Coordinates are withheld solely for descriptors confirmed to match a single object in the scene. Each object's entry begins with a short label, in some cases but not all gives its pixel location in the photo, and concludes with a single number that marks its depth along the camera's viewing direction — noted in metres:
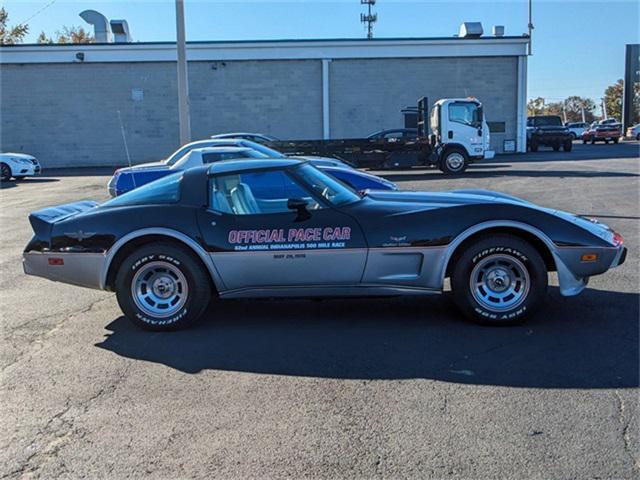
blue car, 10.51
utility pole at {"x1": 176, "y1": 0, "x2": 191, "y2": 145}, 16.34
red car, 45.84
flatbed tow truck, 20.58
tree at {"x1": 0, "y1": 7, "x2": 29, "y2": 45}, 52.50
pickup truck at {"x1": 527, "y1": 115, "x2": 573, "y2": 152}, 34.06
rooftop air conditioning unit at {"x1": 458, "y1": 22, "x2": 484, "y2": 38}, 31.03
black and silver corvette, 4.80
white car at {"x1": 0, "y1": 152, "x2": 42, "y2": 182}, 21.59
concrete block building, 30.53
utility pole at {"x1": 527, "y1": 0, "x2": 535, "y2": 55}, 36.47
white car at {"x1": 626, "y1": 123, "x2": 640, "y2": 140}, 51.58
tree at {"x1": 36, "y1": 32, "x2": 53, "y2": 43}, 61.97
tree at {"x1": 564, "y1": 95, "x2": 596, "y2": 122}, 123.29
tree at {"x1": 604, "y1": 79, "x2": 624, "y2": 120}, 87.62
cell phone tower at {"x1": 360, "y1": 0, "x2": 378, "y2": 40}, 73.79
